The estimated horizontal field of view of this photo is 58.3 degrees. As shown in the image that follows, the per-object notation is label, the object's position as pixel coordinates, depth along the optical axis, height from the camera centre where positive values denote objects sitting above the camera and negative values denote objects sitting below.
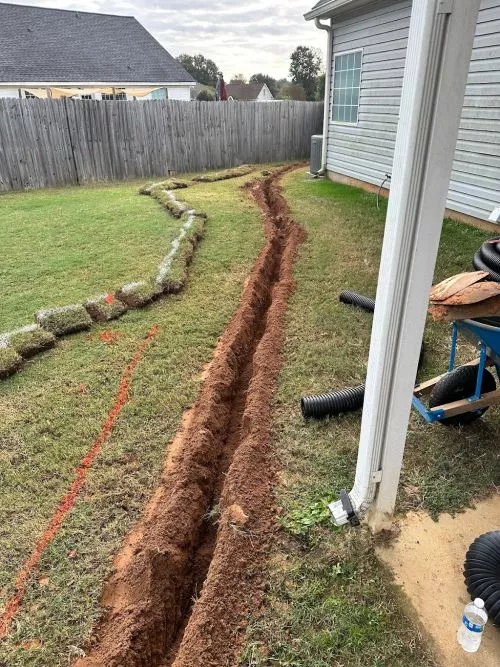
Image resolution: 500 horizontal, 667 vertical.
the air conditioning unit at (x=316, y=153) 13.10 -1.03
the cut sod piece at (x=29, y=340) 4.54 -2.07
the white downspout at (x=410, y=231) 1.63 -0.46
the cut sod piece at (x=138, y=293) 5.52 -2.00
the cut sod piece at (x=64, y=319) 4.96 -2.05
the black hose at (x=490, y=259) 3.04 -0.94
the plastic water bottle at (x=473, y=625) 1.91 -1.97
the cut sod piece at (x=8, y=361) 4.27 -2.12
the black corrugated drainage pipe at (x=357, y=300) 5.06 -1.94
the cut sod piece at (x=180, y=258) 5.89 -1.90
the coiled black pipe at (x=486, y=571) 2.08 -2.01
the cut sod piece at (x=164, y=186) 12.00 -1.74
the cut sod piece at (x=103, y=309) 5.25 -2.05
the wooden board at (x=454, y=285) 2.72 -0.96
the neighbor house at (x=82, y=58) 20.27 +2.61
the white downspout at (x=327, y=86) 11.55 +0.70
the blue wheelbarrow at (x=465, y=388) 2.85 -1.74
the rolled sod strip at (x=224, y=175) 13.49 -1.66
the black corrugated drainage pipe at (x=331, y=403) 3.47 -2.03
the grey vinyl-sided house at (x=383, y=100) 6.82 +0.24
